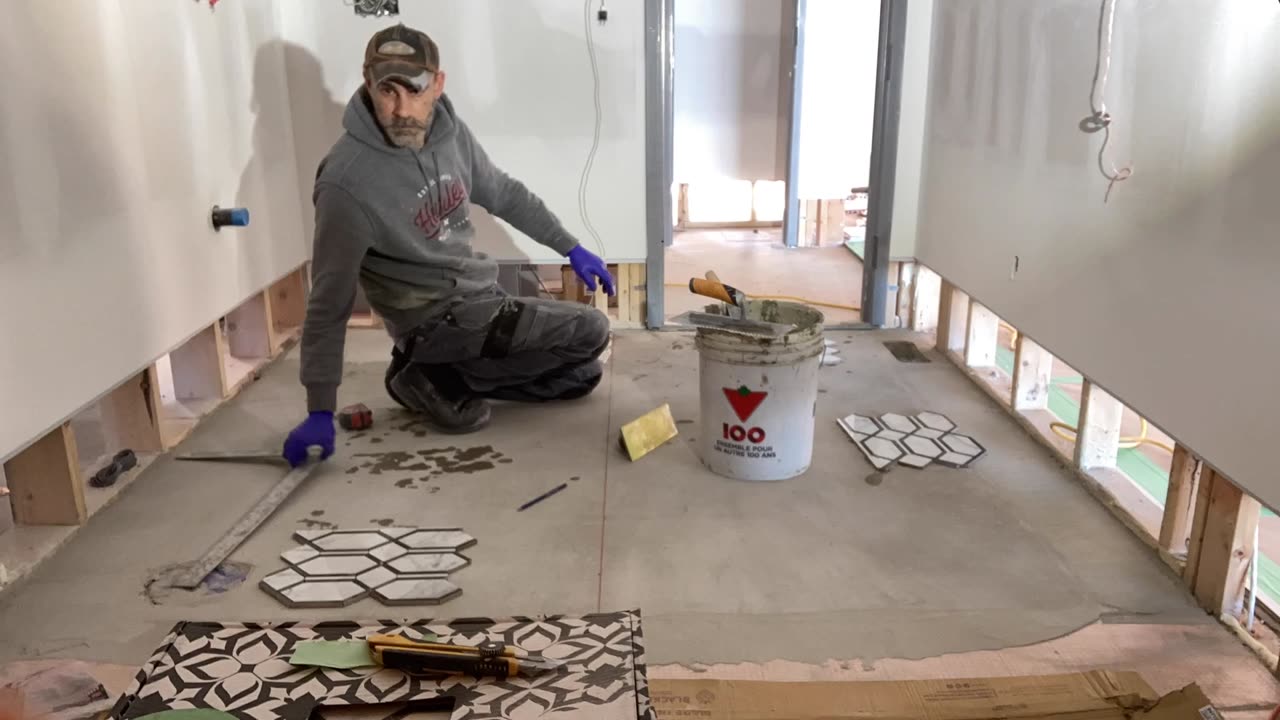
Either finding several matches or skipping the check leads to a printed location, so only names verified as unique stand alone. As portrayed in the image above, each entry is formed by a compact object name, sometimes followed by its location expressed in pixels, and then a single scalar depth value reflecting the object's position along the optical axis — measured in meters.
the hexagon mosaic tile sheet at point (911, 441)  2.53
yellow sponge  2.55
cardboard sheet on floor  1.45
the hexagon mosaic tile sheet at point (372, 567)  1.89
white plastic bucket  2.27
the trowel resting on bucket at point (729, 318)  2.27
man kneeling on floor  2.39
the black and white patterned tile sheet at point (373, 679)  1.16
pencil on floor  2.29
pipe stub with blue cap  2.79
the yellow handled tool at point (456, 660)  1.22
